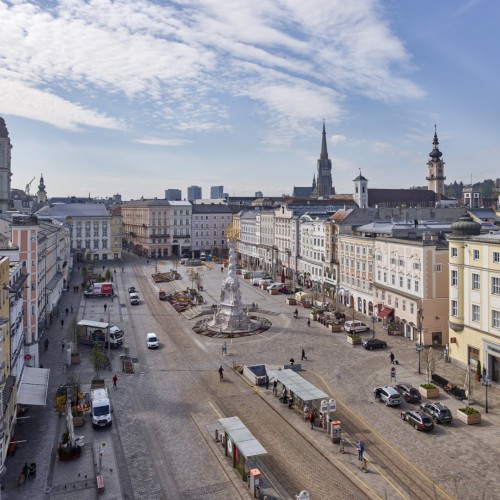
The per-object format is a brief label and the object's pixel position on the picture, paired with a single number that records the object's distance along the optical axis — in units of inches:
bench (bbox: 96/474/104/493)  1089.4
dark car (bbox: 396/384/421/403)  1563.7
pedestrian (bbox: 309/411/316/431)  1395.4
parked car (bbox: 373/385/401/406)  1530.5
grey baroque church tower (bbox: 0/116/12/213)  4445.4
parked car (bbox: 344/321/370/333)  2429.9
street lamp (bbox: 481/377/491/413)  1480.1
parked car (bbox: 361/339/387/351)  2159.2
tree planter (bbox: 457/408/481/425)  1408.7
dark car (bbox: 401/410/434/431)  1360.7
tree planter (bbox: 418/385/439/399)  1614.9
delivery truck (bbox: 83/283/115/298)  3395.7
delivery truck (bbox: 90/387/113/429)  1411.2
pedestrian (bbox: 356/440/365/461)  1185.4
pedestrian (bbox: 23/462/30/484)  1132.0
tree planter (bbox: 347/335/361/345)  2235.5
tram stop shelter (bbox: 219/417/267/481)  1106.1
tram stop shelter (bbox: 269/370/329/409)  1430.9
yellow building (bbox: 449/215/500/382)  1747.0
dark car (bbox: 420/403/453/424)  1413.6
